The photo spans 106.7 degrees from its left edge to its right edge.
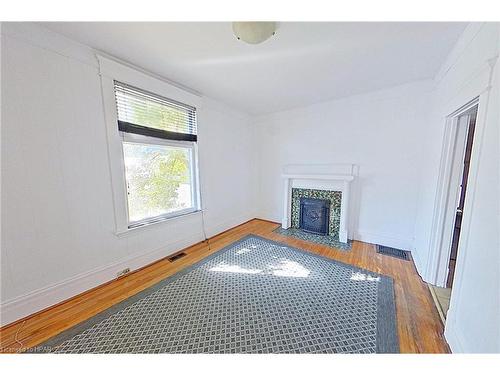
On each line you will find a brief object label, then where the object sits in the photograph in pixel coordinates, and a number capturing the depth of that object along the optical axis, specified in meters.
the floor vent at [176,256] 2.51
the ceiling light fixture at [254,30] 1.30
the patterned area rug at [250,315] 1.30
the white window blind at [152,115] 2.04
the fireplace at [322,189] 3.06
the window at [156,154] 2.12
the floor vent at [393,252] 2.56
